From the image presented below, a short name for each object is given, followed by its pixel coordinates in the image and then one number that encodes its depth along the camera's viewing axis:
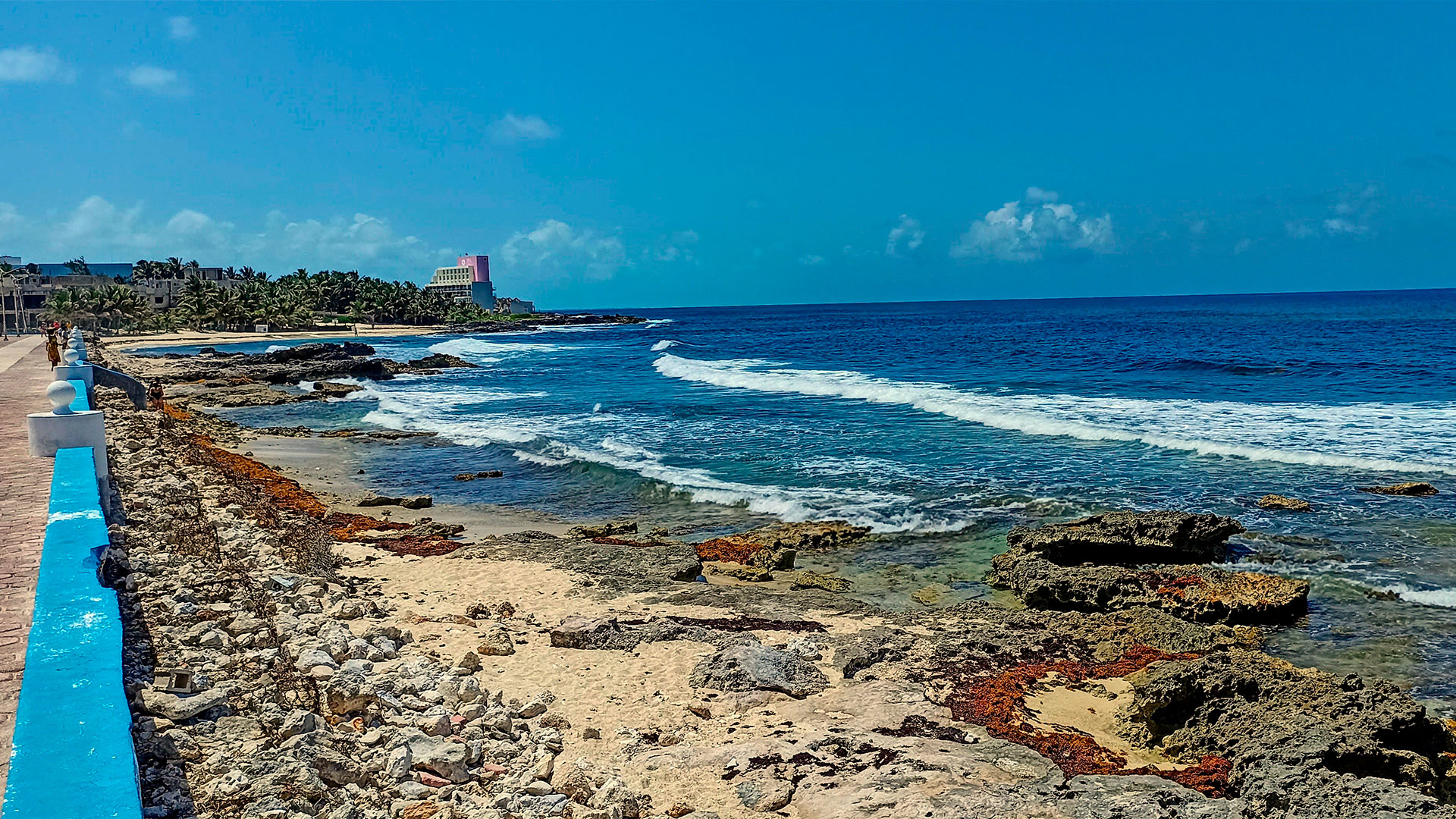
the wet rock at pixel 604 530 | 13.78
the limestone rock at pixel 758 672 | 7.62
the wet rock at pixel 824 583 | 11.07
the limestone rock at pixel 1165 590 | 9.48
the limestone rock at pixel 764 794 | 5.73
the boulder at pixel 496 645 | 8.30
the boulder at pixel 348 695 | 6.29
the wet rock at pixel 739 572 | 11.49
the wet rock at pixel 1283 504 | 14.00
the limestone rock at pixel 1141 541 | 11.42
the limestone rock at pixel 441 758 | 5.57
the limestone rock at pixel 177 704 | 5.57
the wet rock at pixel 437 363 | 51.25
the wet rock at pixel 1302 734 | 5.40
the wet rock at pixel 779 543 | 11.98
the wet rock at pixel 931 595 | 10.50
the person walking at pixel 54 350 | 26.83
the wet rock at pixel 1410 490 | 14.64
